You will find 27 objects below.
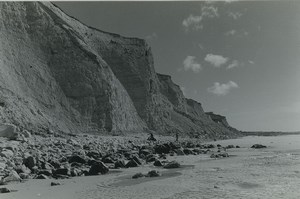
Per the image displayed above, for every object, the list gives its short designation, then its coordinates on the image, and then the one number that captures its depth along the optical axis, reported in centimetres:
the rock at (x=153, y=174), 1278
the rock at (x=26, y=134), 2232
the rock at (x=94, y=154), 1808
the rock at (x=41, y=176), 1190
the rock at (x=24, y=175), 1186
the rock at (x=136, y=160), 1677
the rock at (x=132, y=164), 1586
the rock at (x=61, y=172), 1262
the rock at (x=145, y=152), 2126
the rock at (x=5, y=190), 950
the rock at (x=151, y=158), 1843
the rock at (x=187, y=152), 2524
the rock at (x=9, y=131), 1938
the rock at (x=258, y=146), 3359
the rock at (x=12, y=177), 1084
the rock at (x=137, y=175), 1246
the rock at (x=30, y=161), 1340
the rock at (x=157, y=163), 1652
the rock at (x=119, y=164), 1548
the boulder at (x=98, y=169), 1325
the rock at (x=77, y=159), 1556
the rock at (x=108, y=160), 1686
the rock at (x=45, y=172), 1234
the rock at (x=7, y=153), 1408
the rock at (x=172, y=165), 1571
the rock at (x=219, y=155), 2217
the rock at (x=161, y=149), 2475
